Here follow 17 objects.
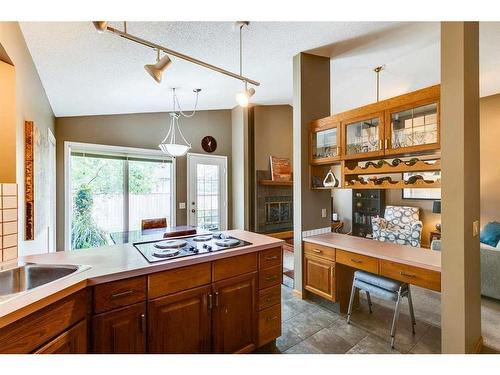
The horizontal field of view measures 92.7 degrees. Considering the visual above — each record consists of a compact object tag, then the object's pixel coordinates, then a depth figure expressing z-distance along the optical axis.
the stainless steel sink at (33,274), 1.35
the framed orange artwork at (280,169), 5.32
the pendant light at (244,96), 2.19
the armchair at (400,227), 4.48
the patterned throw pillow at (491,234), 3.66
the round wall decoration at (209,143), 4.98
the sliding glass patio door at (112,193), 3.69
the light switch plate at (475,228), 1.75
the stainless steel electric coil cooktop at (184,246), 1.58
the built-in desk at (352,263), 1.91
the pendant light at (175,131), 4.45
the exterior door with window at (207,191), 4.86
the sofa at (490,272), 2.70
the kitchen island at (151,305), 1.03
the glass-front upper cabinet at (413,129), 1.98
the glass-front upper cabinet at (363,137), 2.36
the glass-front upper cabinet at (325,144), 2.73
